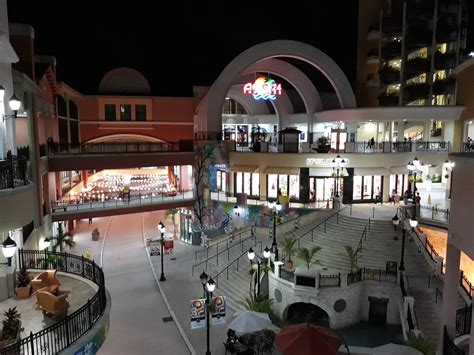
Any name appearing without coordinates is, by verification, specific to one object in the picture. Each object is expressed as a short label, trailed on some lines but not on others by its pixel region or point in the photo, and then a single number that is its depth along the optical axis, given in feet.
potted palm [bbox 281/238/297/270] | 71.52
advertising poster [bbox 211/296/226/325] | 54.03
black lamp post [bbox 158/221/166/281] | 82.09
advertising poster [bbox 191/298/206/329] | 53.83
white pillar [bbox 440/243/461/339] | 32.60
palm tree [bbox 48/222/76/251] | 80.73
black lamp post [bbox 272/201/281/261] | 72.82
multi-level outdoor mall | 39.22
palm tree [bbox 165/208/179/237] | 116.57
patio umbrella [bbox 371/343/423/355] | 43.70
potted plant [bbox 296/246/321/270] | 68.28
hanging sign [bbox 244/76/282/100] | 122.11
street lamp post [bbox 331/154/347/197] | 89.78
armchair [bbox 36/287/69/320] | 33.53
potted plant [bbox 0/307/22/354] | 27.45
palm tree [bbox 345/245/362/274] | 67.95
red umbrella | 45.37
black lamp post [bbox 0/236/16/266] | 34.14
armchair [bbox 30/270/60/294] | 39.06
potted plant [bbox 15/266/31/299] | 38.83
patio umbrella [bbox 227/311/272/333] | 52.34
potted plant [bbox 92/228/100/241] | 109.60
